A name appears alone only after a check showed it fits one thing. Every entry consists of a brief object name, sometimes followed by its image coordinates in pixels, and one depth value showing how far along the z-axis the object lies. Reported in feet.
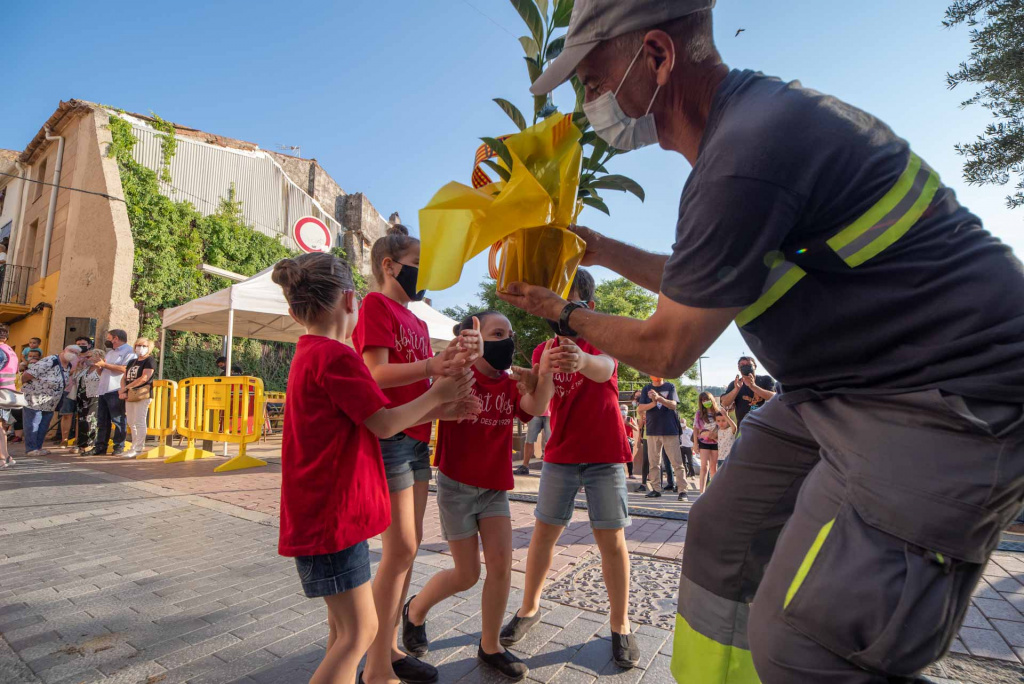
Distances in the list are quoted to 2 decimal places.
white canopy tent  29.37
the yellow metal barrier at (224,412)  27.58
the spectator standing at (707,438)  26.58
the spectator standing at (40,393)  31.14
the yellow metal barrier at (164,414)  31.83
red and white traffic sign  40.37
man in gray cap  3.11
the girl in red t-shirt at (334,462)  6.06
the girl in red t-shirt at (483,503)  8.04
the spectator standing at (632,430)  32.07
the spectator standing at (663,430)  25.71
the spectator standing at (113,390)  30.91
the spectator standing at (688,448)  32.53
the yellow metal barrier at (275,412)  46.26
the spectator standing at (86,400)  33.63
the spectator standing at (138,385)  29.66
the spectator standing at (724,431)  24.88
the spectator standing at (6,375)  27.48
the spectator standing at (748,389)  20.84
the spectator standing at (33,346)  38.30
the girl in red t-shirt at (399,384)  7.31
